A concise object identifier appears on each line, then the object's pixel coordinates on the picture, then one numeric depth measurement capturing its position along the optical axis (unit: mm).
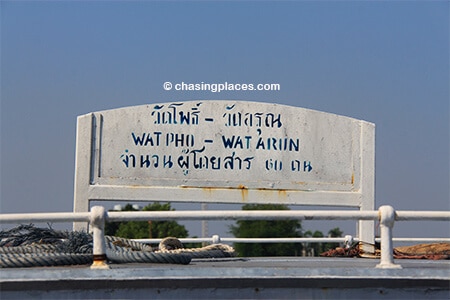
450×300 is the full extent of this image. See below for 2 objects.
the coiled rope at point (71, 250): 6512
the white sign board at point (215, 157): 10875
